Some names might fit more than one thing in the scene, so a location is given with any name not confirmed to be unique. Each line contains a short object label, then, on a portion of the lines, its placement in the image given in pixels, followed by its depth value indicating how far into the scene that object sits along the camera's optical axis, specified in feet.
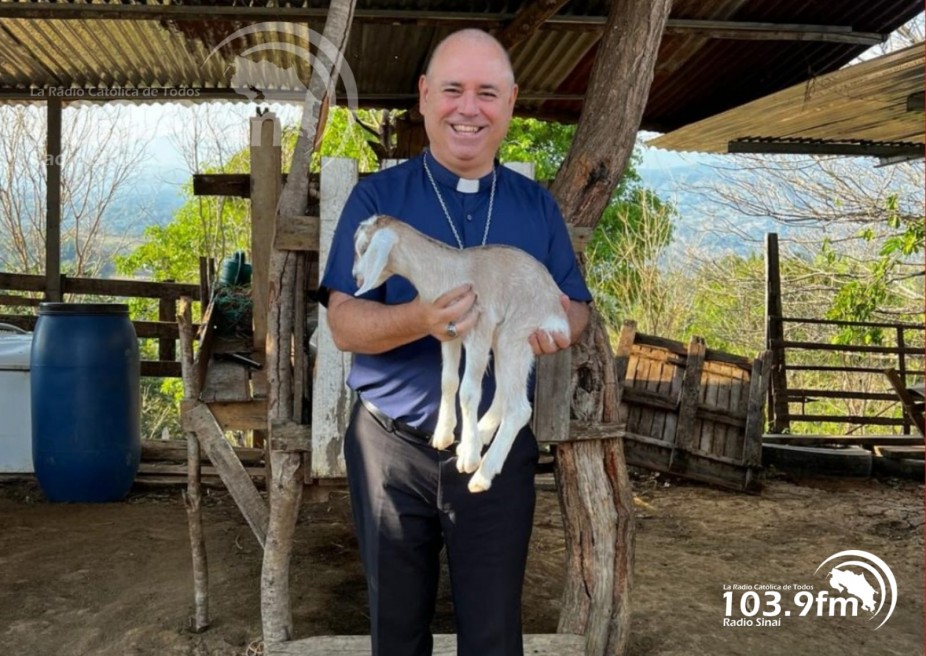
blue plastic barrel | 21.06
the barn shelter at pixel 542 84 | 11.50
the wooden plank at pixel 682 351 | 26.78
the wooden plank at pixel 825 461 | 27.55
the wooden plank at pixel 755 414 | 25.49
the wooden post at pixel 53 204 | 25.66
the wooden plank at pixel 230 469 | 12.52
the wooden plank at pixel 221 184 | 16.49
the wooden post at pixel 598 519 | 11.91
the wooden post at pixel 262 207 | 14.16
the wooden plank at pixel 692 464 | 25.64
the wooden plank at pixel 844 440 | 29.17
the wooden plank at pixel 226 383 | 13.53
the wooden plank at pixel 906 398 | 23.57
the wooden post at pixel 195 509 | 13.74
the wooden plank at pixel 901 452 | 28.50
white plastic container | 23.43
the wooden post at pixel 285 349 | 11.32
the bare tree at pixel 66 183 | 52.03
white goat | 6.66
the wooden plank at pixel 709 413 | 26.09
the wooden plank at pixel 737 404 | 25.98
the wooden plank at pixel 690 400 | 25.86
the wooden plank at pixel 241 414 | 13.58
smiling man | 7.68
